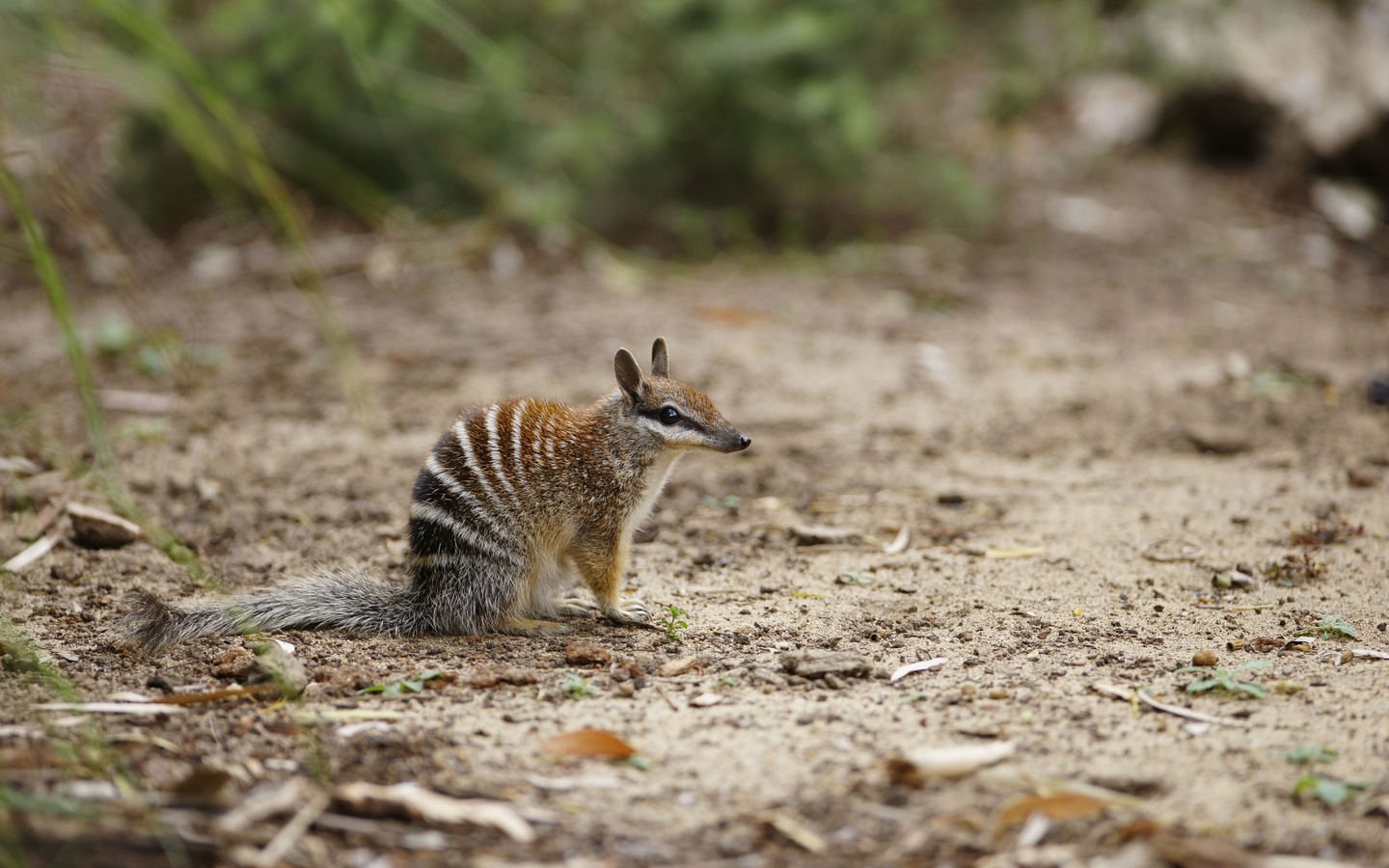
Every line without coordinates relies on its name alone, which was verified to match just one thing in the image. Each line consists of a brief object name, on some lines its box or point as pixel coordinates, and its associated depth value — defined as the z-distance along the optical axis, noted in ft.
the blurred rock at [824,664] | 22.20
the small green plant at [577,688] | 21.63
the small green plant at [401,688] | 21.43
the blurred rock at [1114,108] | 75.61
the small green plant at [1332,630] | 23.31
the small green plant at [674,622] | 24.88
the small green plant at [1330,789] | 16.75
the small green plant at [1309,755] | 17.83
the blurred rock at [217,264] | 53.52
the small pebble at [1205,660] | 22.11
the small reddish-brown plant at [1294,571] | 26.37
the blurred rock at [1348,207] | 63.82
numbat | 25.22
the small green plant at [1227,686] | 20.47
